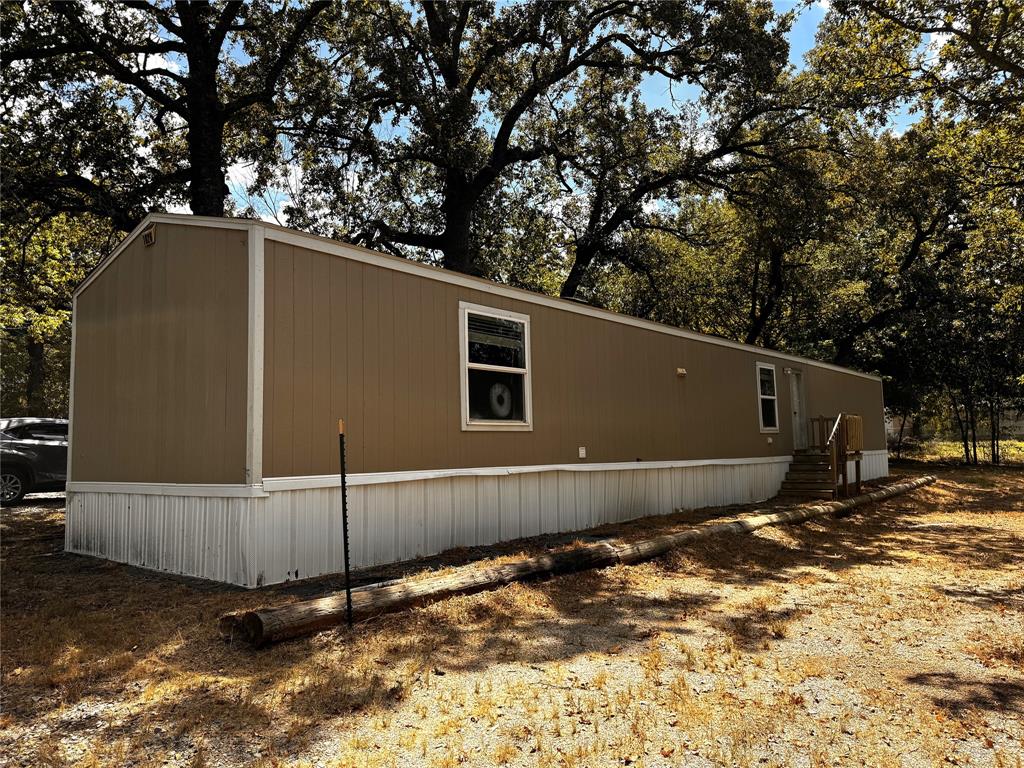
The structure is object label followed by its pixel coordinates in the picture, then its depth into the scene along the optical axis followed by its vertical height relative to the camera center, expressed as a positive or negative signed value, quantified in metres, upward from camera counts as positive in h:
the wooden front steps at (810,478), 12.11 -0.95
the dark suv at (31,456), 11.09 -0.24
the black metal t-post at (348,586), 4.29 -0.94
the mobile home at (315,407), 5.62 +0.27
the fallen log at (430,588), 4.02 -1.11
